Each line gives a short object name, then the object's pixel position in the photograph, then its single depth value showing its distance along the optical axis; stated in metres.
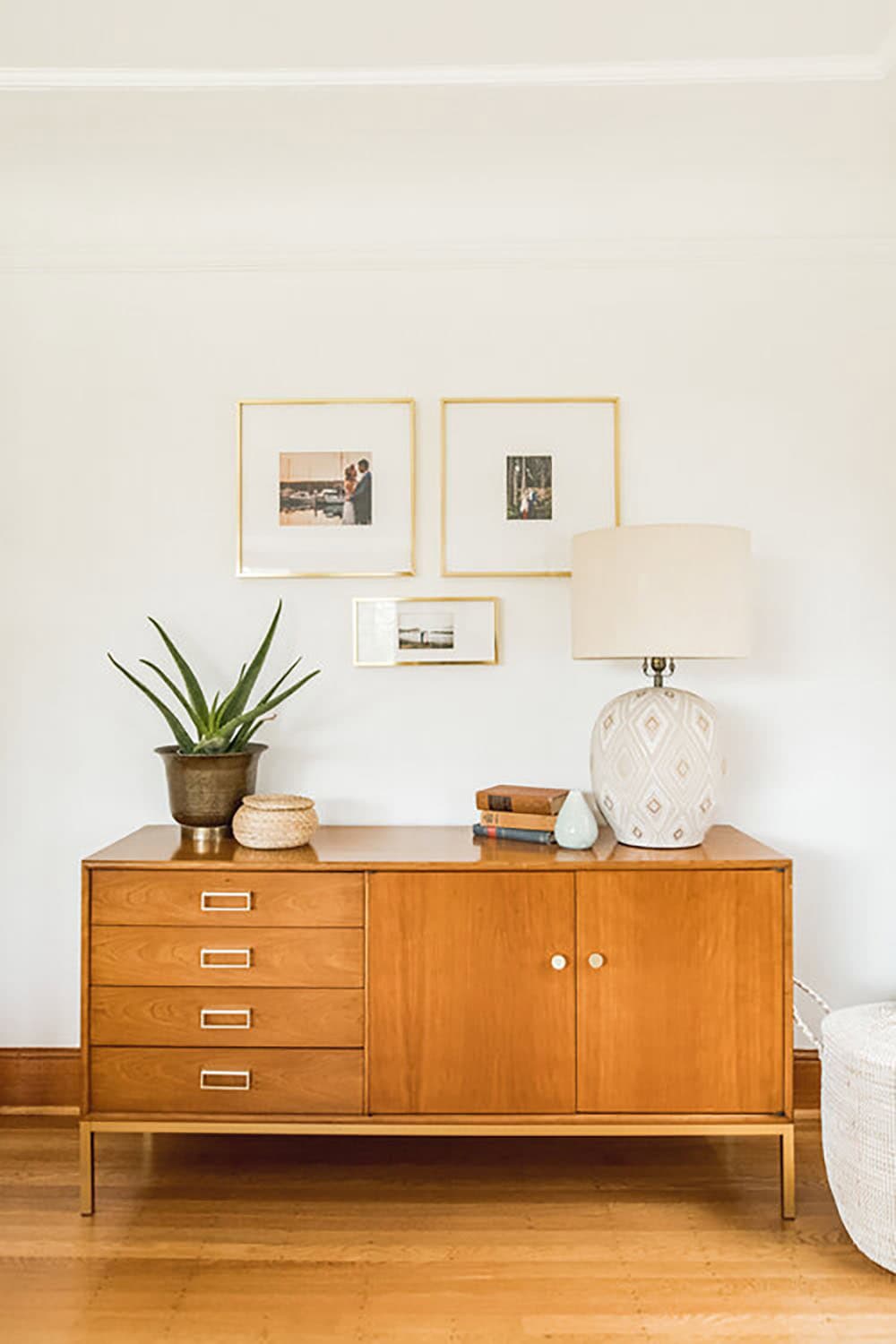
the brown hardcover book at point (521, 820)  2.26
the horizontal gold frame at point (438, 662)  2.59
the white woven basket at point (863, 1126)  1.86
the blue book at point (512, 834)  2.25
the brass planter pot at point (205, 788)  2.31
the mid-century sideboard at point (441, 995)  2.08
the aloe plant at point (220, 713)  2.34
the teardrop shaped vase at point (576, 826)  2.21
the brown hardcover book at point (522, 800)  2.27
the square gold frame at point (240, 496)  2.60
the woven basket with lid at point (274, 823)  2.21
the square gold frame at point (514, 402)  2.59
